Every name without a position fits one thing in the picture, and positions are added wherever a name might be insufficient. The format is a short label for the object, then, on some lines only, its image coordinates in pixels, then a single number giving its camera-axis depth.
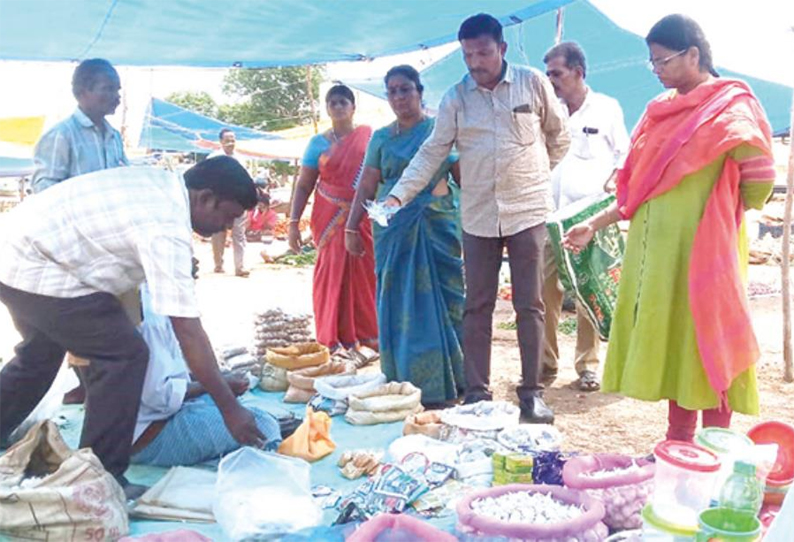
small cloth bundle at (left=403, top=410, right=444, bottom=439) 3.32
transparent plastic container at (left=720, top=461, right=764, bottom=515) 1.86
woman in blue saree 4.11
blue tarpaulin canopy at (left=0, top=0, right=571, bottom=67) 4.20
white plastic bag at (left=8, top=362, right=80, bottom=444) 3.21
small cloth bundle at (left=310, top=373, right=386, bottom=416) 3.77
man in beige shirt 3.61
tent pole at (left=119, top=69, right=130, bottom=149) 15.12
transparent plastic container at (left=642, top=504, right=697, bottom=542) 1.90
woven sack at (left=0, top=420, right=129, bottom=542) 2.27
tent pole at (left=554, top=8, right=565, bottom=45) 6.14
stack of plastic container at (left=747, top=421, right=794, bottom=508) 2.22
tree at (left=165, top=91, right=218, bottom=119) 45.09
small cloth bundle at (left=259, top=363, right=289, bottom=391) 4.21
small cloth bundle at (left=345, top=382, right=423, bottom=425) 3.60
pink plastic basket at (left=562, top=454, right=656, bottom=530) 2.40
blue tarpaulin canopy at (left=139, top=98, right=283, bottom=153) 19.55
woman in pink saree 4.83
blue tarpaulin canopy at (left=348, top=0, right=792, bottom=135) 9.34
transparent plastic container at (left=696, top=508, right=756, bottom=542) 1.74
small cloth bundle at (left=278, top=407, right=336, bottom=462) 3.18
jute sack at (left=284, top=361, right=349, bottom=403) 4.02
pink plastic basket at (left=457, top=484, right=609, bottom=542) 2.17
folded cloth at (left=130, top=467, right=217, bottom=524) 2.62
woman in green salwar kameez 2.68
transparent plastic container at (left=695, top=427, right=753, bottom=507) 2.06
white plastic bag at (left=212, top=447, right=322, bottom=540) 2.46
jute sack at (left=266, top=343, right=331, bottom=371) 4.19
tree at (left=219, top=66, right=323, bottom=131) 40.62
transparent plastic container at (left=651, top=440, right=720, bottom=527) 2.05
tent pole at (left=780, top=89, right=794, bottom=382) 4.79
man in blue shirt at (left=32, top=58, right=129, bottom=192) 4.15
